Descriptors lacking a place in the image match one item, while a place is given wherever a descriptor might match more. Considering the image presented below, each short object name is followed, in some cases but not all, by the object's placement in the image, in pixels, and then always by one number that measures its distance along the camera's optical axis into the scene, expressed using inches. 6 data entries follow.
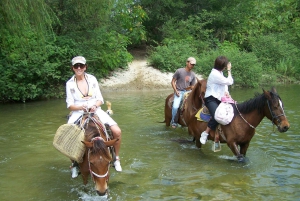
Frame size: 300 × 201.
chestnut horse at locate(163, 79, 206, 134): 335.0
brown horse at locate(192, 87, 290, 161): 274.1
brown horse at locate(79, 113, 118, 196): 198.4
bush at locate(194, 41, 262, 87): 936.9
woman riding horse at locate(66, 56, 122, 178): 245.9
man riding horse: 394.9
